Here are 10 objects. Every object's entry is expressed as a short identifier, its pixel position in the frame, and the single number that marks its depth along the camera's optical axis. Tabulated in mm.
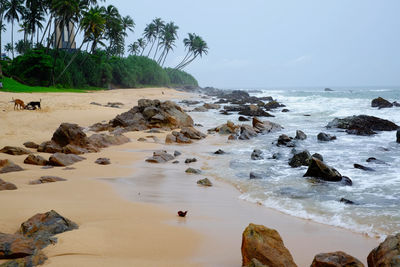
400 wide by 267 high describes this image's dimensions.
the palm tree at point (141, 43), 87375
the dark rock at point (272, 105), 30062
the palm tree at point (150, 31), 76625
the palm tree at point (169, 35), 76375
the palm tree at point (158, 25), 76625
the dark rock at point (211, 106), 28891
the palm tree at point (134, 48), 91069
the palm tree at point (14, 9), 52094
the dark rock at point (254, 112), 23047
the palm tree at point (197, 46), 80500
